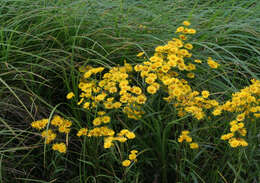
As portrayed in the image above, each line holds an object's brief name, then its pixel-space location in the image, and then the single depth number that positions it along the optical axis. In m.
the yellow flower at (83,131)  1.85
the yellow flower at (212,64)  2.13
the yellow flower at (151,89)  1.88
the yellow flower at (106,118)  1.88
